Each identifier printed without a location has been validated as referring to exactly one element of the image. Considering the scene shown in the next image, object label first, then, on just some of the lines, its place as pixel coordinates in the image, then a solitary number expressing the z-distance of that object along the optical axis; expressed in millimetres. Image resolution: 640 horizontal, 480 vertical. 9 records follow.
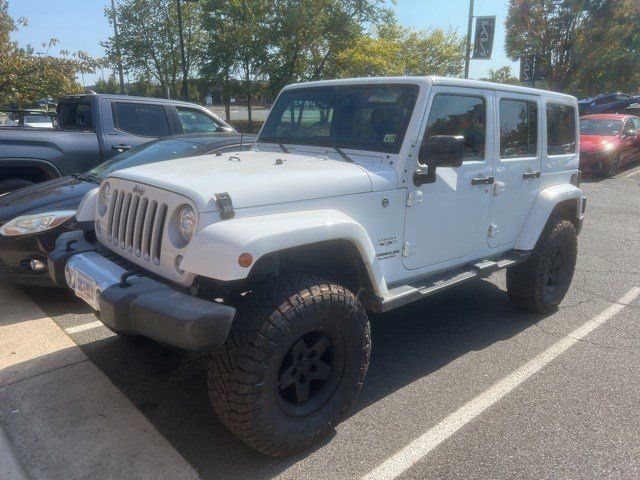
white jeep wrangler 2303
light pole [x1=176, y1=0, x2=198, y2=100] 17848
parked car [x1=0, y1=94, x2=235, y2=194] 5703
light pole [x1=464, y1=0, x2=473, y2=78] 13922
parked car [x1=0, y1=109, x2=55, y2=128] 14348
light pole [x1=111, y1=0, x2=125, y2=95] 26047
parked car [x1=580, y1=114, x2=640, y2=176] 12180
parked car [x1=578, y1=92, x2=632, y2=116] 20812
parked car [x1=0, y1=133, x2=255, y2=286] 4098
